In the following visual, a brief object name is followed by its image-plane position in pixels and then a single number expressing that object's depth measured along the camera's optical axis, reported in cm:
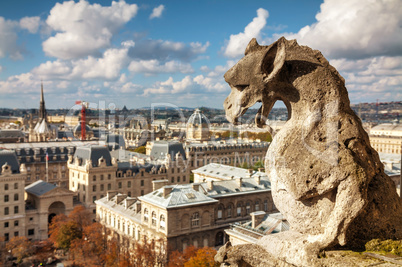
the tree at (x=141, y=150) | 12168
